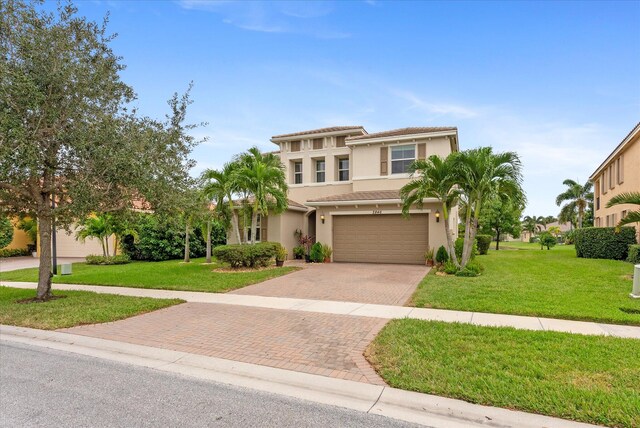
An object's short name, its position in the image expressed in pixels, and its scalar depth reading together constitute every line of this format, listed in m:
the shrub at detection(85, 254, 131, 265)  20.30
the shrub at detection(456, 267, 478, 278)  12.99
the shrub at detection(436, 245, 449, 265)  15.95
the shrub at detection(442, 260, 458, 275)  13.52
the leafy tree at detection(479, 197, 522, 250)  30.23
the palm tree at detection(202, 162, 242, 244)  15.38
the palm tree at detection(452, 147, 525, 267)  12.60
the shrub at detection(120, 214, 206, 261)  21.50
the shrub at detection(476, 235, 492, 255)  24.70
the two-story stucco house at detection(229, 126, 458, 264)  17.53
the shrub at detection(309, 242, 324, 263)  18.27
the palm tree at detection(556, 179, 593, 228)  43.94
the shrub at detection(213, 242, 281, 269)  15.11
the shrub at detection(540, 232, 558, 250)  33.44
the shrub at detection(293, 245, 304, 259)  19.97
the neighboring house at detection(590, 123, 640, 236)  17.47
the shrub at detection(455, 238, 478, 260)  15.53
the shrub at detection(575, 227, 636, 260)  17.86
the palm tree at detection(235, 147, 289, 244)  15.19
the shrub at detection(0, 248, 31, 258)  26.88
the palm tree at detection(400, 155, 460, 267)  13.55
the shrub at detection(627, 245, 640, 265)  15.07
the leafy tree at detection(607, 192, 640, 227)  12.35
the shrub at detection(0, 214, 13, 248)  26.02
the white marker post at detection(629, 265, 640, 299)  8.58
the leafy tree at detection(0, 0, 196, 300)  7.99
